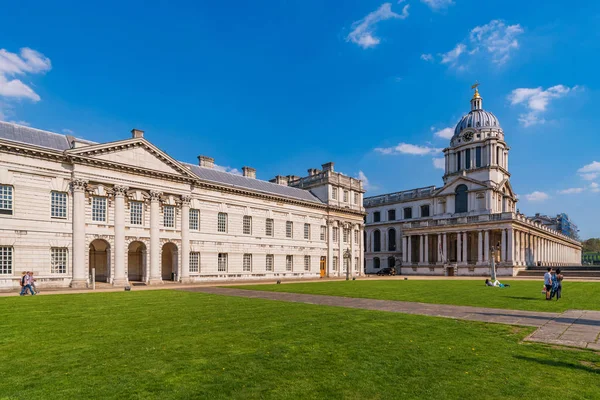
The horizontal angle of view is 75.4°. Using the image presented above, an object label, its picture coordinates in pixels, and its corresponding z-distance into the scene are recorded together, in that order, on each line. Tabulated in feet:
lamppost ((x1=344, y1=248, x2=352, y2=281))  184.08
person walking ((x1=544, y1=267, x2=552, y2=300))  65.16
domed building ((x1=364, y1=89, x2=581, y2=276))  207.21
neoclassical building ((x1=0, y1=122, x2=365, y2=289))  93.50
